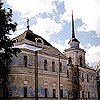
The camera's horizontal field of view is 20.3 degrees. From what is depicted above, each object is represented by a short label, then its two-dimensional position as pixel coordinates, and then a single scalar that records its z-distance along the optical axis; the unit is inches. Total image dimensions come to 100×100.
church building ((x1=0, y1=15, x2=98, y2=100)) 1472.7
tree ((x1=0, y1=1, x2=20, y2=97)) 1246.9
